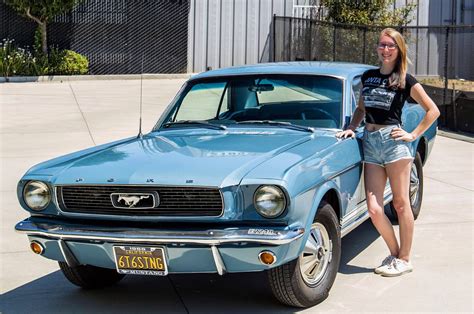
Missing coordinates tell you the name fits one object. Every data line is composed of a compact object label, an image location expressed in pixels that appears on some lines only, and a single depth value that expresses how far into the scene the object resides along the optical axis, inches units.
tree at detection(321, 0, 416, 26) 808.9
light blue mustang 186.2
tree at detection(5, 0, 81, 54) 836.0
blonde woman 226.2
